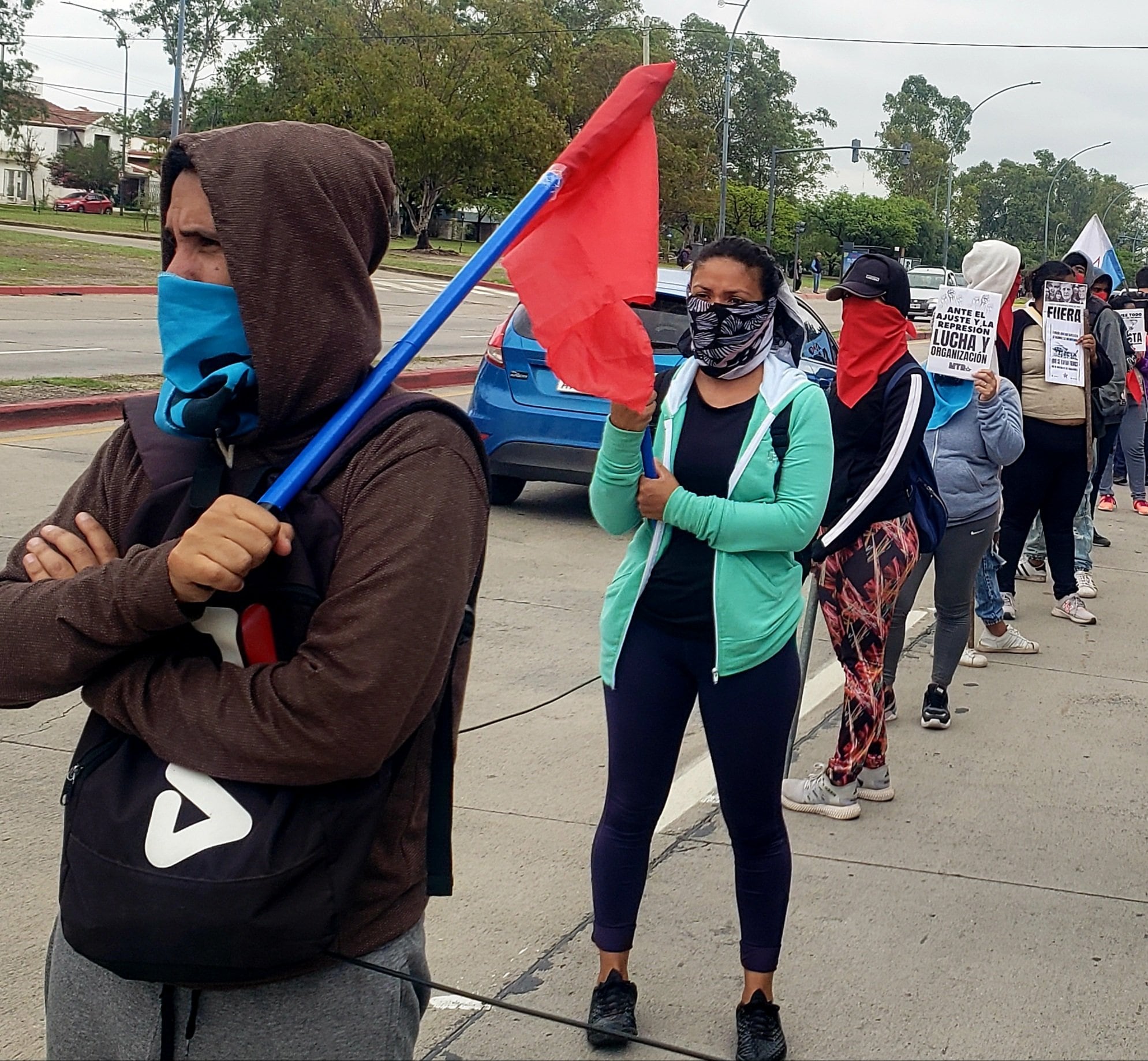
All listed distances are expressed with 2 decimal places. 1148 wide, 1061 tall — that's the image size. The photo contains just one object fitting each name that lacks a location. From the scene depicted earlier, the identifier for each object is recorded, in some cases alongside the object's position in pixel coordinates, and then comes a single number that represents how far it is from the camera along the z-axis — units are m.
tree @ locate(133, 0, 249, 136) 73.94
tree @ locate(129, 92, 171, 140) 89.94
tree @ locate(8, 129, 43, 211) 75.12
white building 87.50
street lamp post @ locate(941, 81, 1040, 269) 64.80
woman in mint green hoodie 3.24
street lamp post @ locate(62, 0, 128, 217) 76.59
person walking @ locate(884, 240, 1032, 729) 5.67
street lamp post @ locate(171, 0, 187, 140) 36.47
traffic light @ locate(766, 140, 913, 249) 56.00
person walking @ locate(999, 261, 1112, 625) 7.34
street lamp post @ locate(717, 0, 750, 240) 37.75
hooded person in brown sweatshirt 1.60
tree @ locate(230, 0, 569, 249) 55.41
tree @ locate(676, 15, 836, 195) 92.00
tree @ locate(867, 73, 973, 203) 121.50
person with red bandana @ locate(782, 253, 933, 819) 4.63
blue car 9.27
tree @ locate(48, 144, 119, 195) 78.75
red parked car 72.75
